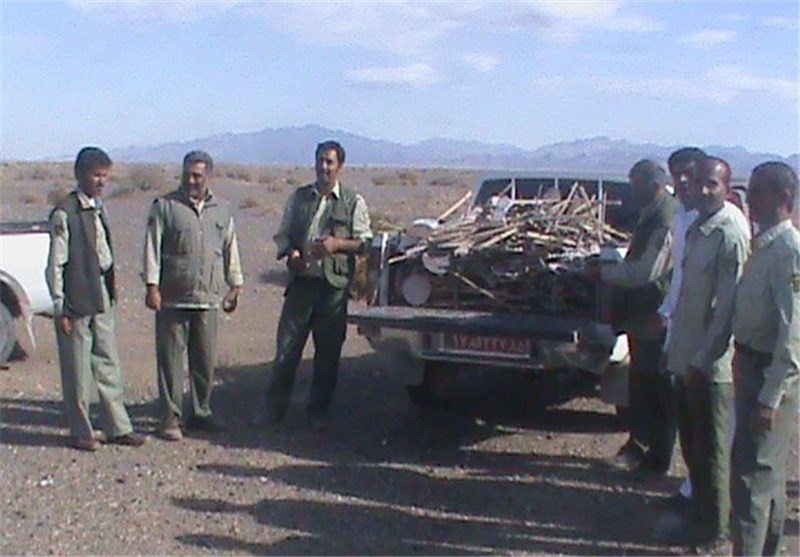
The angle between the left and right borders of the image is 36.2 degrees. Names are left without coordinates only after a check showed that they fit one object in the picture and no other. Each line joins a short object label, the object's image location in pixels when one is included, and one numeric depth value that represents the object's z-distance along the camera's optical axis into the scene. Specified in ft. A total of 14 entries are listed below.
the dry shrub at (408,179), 205.98
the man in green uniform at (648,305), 23.85
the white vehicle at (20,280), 34.47
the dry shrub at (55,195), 105.92
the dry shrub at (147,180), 137.69
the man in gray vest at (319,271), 27.61
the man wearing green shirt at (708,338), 19.04
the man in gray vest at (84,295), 25.41
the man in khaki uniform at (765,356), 16.88
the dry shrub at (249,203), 109.19
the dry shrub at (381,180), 202.95
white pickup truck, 24.54
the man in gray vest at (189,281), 26.68
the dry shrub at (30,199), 120.63
